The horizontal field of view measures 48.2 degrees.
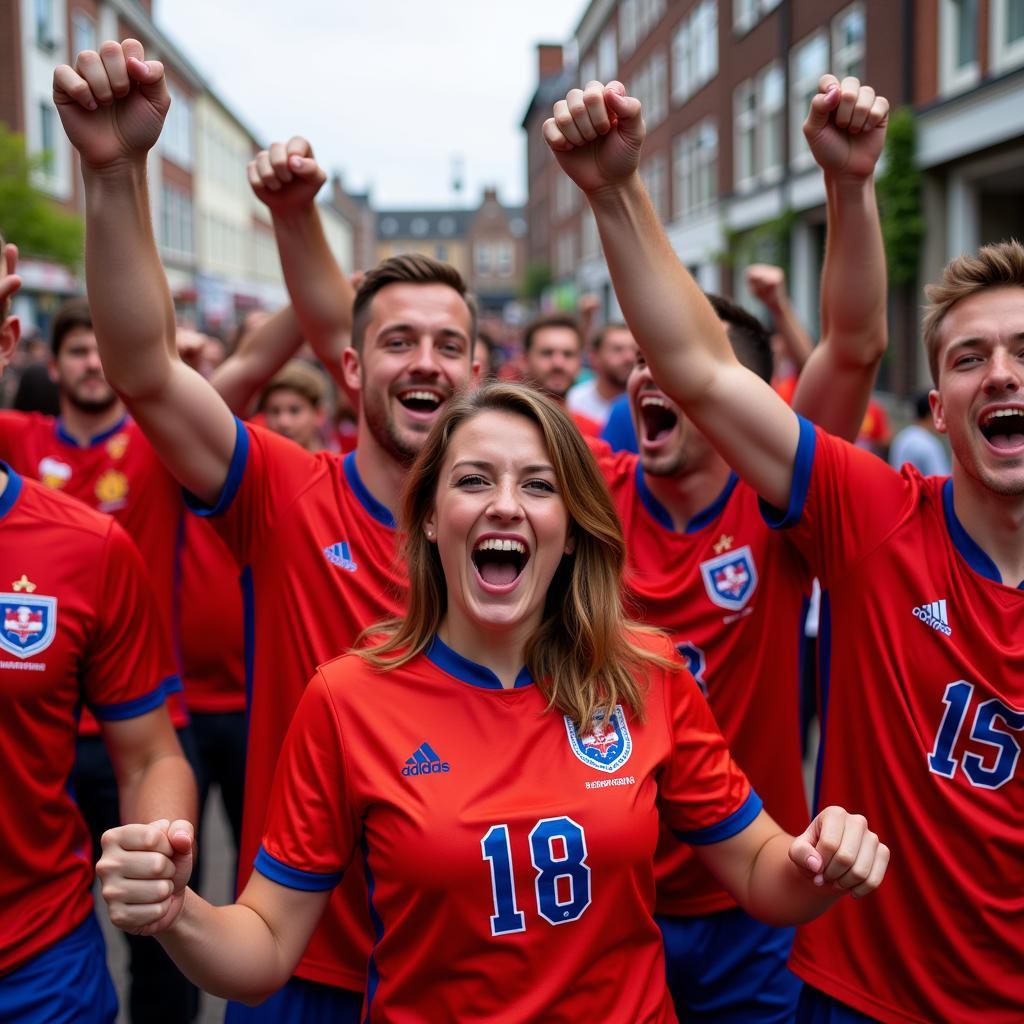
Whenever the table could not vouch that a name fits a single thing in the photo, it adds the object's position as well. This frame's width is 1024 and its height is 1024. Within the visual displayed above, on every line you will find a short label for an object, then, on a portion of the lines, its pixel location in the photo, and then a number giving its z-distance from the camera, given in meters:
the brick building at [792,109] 14.44
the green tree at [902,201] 15.66
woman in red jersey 2.02
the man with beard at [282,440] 2.32
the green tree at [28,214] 19.81
